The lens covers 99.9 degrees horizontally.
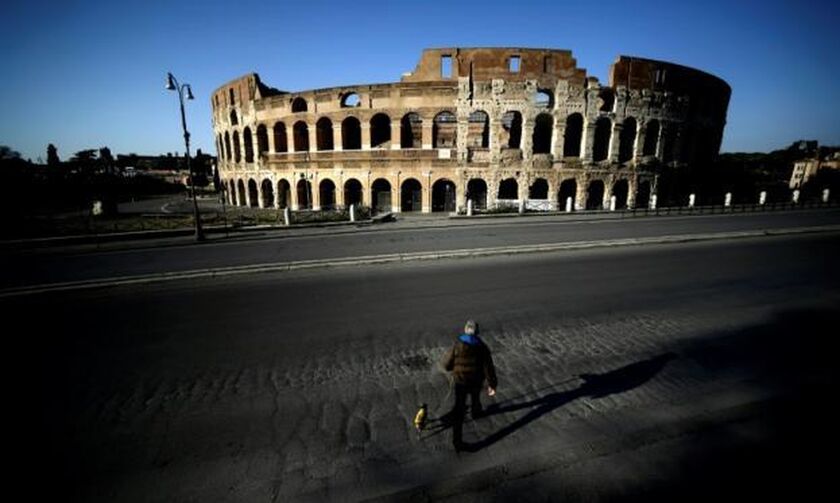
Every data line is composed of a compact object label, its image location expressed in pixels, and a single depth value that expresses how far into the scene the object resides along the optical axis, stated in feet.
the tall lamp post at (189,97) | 49.95
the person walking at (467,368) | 12.94
